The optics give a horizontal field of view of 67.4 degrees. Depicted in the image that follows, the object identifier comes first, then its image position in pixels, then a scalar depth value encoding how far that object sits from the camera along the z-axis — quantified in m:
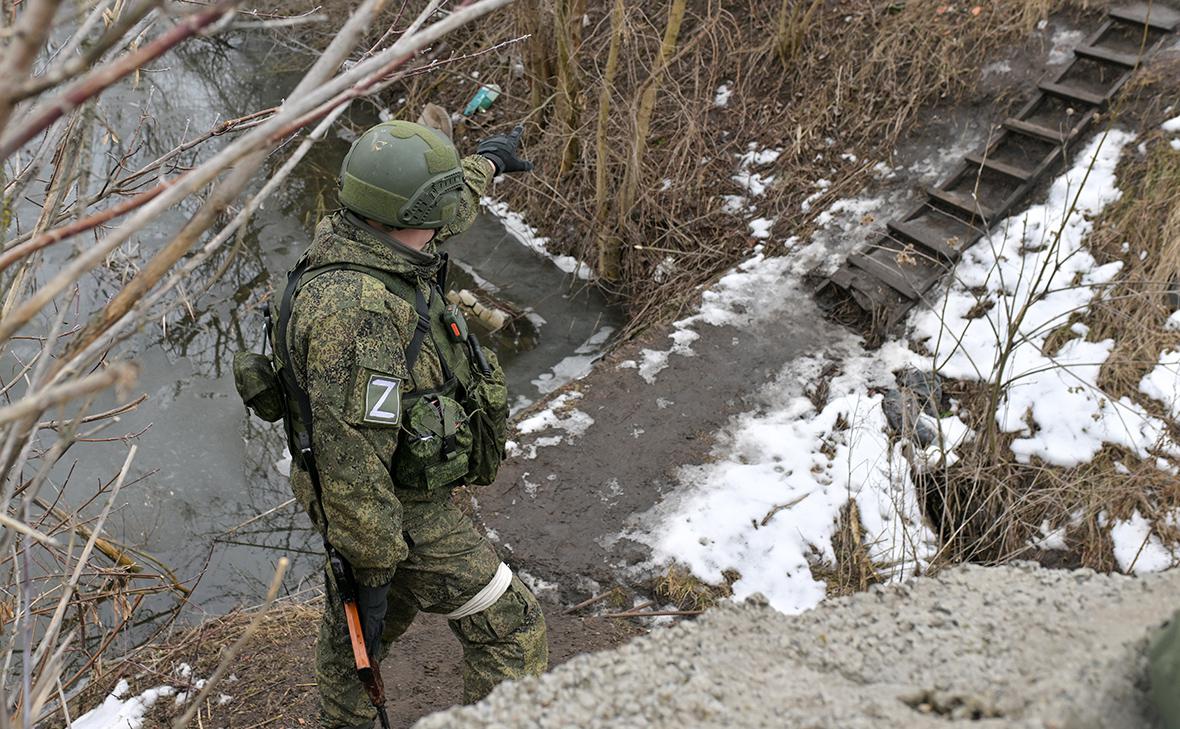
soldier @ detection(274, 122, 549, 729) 2.41
